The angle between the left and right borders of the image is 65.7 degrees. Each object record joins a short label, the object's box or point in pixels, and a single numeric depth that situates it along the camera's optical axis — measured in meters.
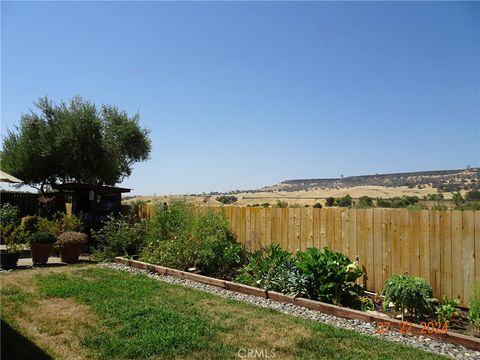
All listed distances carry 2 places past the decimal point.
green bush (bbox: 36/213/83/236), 10.51
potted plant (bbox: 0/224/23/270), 8.81
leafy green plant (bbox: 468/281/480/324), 4.81
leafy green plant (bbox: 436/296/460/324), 5.05
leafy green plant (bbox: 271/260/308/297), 6.07
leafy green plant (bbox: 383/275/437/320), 5.11
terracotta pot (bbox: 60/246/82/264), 9.49
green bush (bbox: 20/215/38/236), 11.81
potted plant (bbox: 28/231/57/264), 9.15
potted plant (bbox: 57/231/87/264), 9.48
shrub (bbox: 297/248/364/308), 5.80
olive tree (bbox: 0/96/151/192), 15.31
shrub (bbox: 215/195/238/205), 36.42
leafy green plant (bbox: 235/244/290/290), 6.64
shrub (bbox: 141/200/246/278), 8.12
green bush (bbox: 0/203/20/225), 12.91
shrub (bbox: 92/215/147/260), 10.02
